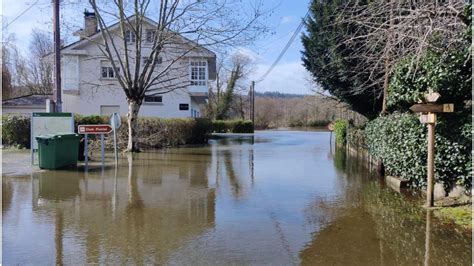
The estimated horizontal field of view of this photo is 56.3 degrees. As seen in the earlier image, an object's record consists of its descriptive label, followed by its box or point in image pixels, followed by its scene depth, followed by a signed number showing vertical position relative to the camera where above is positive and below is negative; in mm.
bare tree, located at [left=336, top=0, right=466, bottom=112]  7297 +1718
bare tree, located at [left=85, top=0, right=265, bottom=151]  18344 +3664
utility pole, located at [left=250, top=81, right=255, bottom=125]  57562 +4045
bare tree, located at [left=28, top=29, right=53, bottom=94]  52719 +6294
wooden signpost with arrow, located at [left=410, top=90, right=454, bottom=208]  7539 +132
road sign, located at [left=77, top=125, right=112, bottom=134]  13301 -138
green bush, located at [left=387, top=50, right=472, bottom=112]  7770 +914
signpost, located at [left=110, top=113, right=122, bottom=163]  15070 +105
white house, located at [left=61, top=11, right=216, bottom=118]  31531 +2589
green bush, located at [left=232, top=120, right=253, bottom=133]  50219 -227
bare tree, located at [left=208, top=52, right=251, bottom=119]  56531 +4282
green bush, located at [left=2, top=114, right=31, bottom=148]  19688 -348
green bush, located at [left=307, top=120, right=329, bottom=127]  73581 +380
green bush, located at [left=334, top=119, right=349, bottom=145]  25273 -351
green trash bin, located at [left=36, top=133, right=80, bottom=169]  11891 -693
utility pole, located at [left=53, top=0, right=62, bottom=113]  15492 +2254
